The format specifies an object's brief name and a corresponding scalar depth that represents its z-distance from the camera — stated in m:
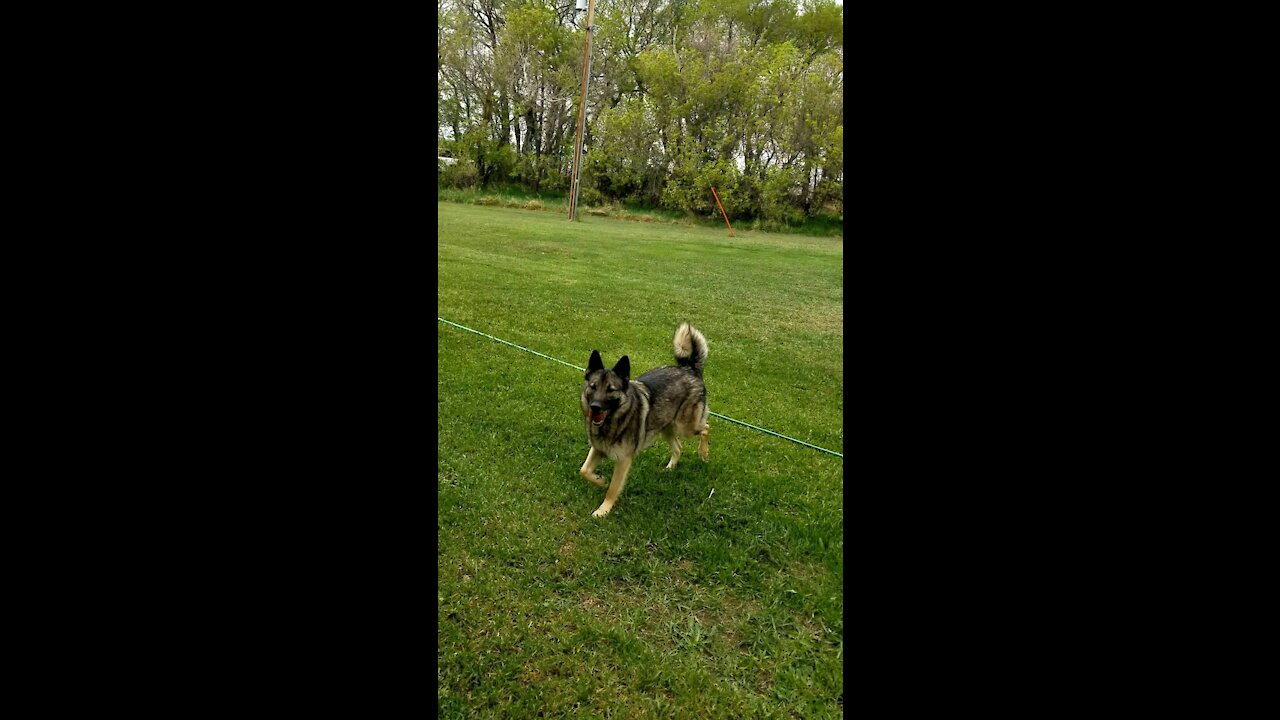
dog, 3.11
